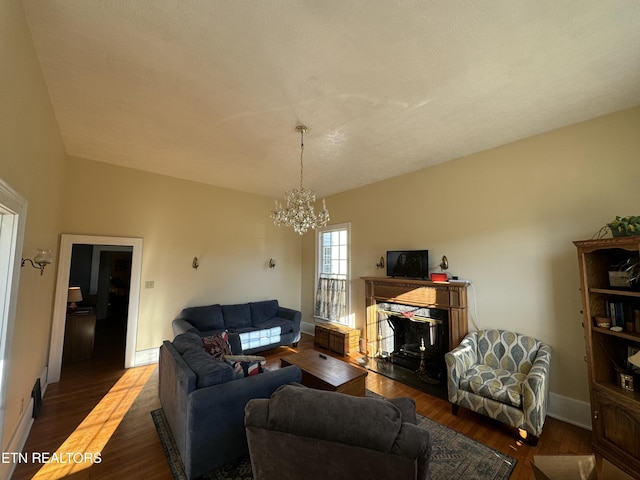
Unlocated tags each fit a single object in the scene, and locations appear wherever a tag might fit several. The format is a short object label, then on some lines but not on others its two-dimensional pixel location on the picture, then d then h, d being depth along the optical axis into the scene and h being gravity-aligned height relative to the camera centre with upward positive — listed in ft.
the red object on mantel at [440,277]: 11.76 -0.52
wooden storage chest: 15.29 -4.49
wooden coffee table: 8.66 -3.91
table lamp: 14.01 -1.76
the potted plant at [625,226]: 7.05 +1.12
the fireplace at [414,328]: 11.42 -3.21
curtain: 17.75 -2.40
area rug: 6.60 -5.41
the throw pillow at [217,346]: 8.73 -2.86
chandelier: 9.46 +1.98
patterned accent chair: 7.72 -3.90
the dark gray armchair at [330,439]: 3.82 -2.71
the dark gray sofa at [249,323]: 14.57 -3.51
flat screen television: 12.97 +0.14
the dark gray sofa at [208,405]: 6.25 -3.61
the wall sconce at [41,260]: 6.81 +0.13
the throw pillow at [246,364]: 7.71 -3.06
